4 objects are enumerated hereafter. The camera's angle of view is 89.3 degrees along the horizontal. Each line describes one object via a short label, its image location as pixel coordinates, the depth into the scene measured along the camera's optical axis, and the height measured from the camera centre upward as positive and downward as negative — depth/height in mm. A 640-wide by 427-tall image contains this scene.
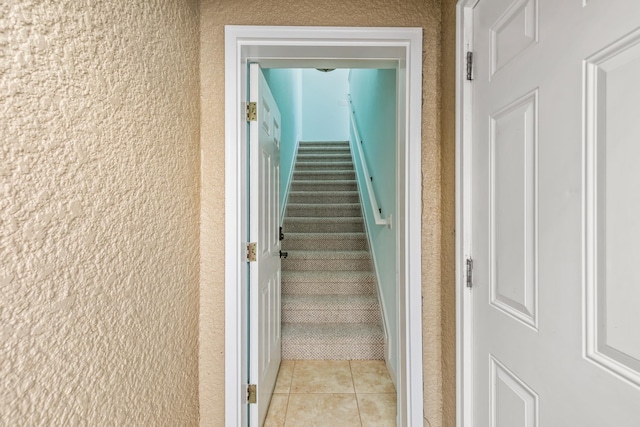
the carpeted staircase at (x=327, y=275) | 2488 -560
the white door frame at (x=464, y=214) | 1100 -2
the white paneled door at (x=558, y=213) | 562 +1
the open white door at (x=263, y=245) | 1534 -179
